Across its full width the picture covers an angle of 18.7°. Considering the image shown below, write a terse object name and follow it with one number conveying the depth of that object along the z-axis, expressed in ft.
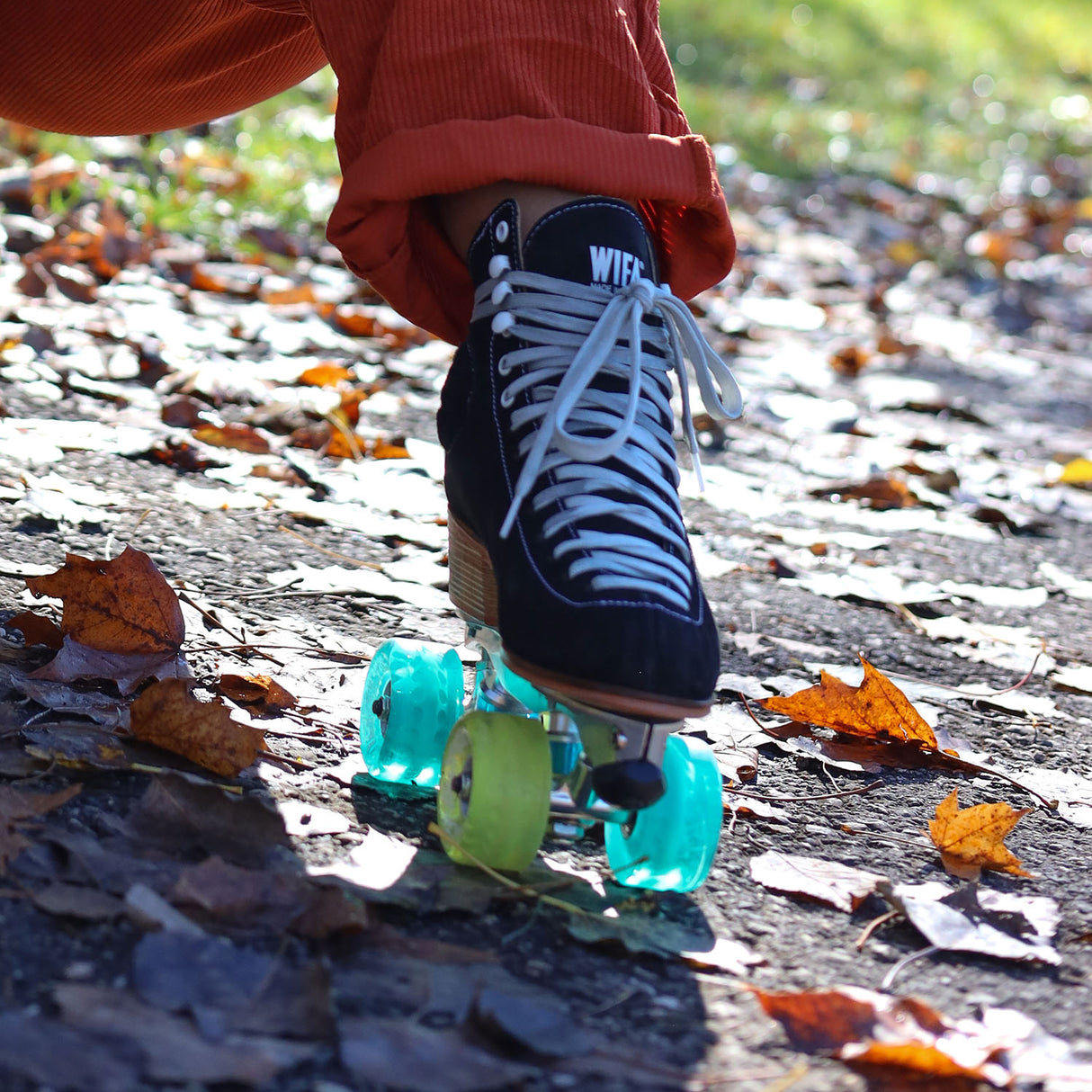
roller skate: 4.23
